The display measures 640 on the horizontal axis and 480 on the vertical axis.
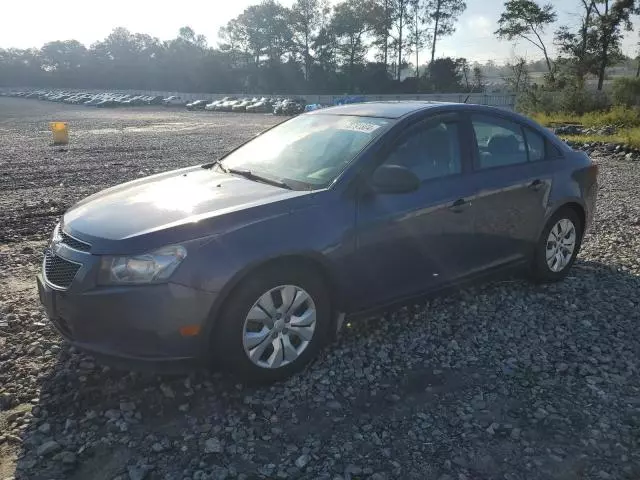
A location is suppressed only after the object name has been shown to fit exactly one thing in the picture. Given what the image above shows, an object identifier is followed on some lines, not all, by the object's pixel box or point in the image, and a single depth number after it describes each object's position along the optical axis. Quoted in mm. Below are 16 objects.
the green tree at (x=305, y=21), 85750
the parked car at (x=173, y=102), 66562
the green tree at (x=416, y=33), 76812
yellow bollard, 19531
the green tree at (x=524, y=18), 49562
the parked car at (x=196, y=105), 58656
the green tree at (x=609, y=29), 42719
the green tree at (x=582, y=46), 45000
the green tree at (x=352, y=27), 79812
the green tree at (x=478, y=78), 68850
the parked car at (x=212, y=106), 56862
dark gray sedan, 3008
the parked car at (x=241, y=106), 54644
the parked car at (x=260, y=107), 52969
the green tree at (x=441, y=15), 74688
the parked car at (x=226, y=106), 55838
